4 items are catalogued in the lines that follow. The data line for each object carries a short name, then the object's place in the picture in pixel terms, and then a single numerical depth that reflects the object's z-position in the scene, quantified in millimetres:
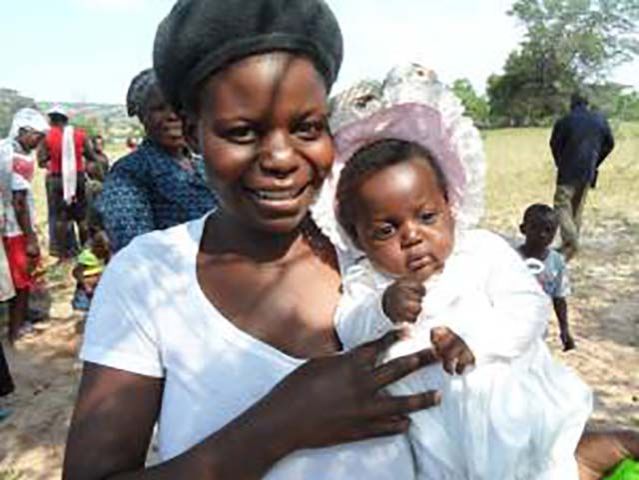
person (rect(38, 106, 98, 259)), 9242
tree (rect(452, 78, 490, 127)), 57719
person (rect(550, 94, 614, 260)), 8312
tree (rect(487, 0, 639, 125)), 44438
